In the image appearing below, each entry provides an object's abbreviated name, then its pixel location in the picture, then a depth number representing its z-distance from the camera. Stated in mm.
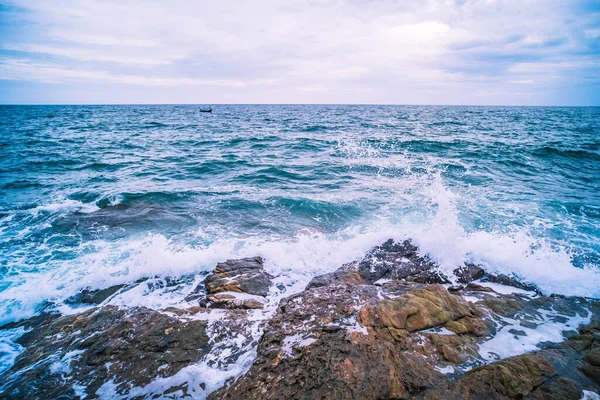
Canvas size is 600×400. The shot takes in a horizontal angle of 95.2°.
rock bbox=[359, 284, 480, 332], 3693
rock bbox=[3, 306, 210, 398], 3326
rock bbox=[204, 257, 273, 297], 5102
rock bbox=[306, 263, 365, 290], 5230
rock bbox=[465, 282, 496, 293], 4906
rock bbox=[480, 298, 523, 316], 4223
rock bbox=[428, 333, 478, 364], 3291
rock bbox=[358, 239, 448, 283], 5457
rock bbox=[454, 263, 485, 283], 5395
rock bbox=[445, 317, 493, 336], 3701
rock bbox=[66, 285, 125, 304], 5125
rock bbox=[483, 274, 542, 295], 5125
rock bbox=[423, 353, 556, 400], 2793
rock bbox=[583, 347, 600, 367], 3050
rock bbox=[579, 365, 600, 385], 2885
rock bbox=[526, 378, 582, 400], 2705
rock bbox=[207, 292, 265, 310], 4660
